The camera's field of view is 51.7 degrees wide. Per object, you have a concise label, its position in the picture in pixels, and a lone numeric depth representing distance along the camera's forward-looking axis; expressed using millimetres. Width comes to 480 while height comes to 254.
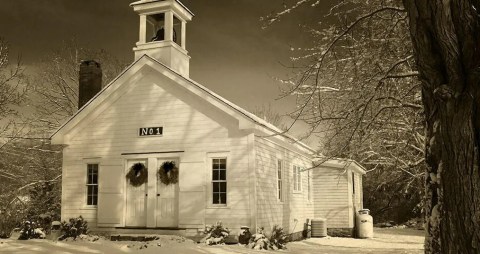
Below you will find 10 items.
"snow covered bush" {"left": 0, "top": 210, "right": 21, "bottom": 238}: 17784
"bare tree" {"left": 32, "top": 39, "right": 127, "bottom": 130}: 28627
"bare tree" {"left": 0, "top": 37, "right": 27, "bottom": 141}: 23188
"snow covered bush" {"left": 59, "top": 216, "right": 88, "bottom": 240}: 16422
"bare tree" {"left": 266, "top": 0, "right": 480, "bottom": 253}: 5293
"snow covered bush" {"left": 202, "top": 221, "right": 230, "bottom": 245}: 14680
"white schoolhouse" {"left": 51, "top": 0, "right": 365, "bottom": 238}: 15656
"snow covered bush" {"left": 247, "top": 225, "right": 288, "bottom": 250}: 14349
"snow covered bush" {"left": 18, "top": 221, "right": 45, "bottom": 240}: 16156
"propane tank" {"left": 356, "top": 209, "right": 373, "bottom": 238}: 21797
